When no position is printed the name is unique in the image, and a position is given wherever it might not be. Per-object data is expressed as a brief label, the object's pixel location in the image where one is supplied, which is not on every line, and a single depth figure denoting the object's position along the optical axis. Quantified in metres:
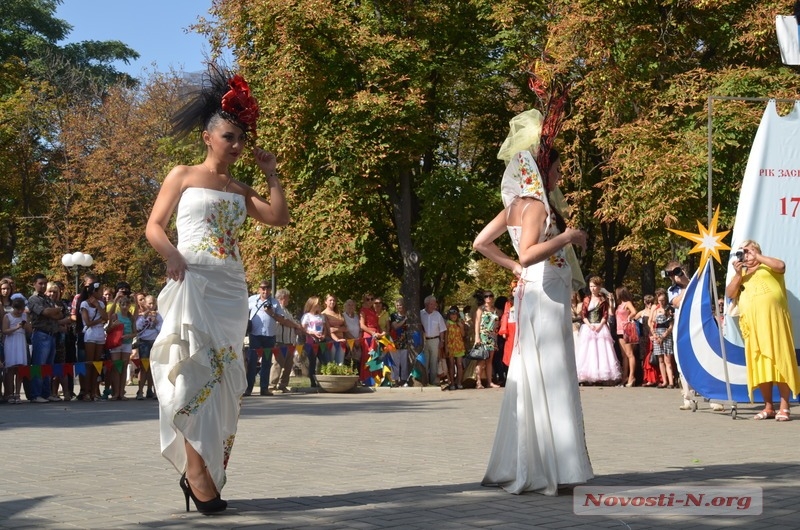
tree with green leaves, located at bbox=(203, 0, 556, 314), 27.25
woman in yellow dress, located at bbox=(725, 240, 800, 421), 13.86
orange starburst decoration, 14.99
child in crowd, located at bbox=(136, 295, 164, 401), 19.89
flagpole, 14.62
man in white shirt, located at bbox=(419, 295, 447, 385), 23.69
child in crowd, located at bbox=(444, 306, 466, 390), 23.51
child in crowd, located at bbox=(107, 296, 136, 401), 19.42
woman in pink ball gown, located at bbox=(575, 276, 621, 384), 22.56
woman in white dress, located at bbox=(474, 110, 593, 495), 7.48
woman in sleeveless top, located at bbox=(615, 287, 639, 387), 22.62
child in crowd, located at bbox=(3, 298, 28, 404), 17.91
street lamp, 37.28
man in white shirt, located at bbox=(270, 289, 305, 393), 21.53
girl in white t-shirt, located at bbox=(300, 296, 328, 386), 22.62
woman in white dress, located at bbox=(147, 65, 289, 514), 6.86
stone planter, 22.00
